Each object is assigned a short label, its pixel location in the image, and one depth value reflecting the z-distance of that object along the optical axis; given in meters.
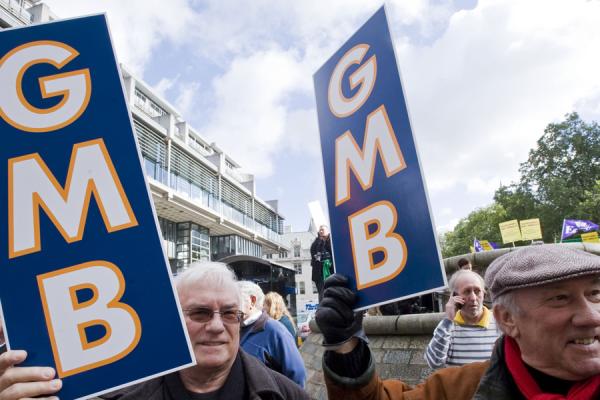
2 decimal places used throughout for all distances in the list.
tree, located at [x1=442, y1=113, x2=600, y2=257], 26.03
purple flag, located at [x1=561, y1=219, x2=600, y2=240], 12.08
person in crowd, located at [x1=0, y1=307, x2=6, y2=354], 2.07
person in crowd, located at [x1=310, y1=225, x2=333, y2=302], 6.28
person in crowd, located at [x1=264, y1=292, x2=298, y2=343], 4.56
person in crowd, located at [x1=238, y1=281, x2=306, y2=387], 2.81
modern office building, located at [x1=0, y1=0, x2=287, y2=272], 25.12
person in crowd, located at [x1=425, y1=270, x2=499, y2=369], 2.82
